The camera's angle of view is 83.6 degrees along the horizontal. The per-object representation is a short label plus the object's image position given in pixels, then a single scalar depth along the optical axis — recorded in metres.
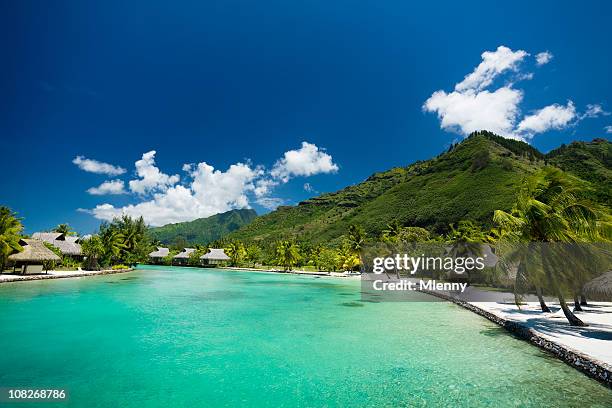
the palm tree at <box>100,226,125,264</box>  41.59
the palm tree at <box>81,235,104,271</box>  39.88
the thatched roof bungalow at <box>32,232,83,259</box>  41.00
